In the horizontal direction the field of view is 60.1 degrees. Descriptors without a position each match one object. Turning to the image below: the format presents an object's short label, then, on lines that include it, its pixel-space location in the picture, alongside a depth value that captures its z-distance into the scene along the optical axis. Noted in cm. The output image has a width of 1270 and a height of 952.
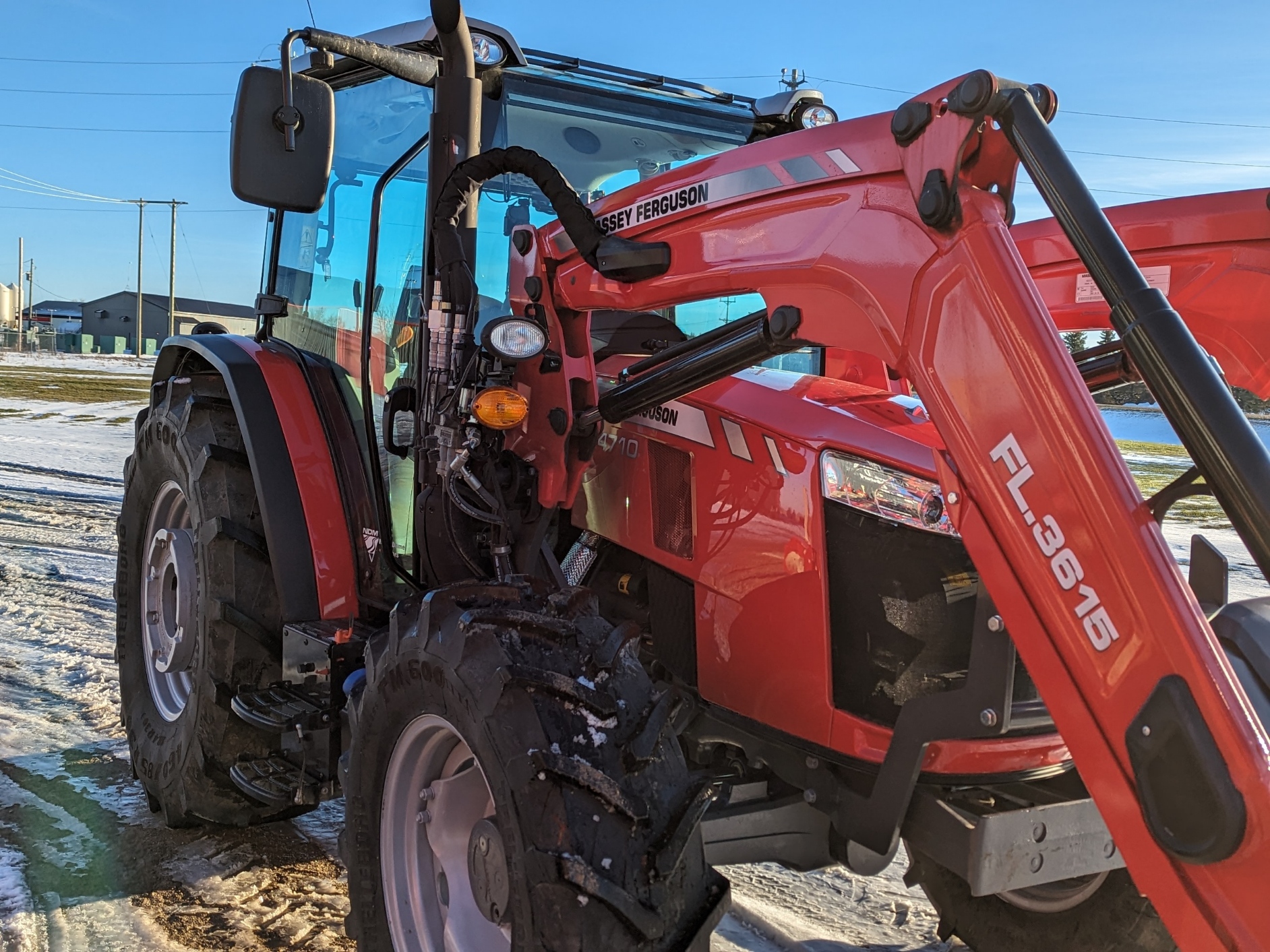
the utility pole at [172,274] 5252
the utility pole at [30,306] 8169
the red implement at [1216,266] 220
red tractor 145
